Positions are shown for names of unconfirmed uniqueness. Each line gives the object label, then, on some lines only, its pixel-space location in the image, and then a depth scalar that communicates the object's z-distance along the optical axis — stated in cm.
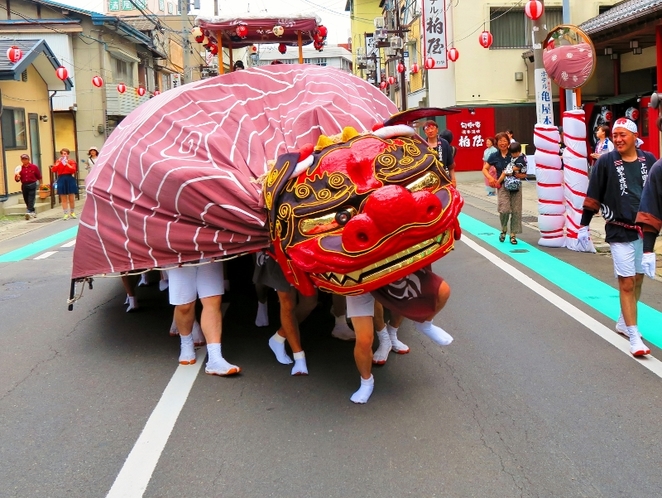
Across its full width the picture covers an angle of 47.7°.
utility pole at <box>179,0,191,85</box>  2703
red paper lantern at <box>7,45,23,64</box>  2045
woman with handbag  1199
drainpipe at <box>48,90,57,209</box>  2689
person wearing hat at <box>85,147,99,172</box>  1678
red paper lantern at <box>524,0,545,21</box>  1375
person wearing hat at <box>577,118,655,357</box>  636
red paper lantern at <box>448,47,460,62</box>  2586
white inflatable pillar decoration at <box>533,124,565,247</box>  1248
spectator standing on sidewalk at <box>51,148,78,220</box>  1873
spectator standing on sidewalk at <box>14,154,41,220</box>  2056
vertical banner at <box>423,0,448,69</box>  2744
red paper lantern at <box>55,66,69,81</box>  2418
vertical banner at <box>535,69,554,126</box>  1470
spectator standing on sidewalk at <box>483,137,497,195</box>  2088
